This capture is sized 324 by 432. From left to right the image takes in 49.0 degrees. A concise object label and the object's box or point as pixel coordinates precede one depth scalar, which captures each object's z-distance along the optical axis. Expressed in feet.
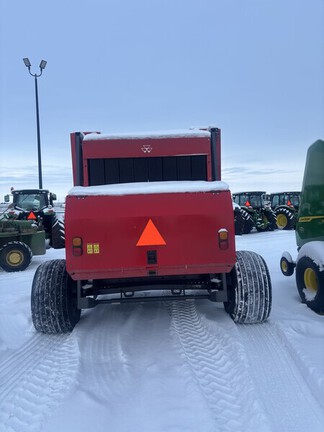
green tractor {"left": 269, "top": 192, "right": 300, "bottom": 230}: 59.16
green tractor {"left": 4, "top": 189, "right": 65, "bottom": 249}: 38.47
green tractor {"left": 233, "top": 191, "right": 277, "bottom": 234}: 54.75
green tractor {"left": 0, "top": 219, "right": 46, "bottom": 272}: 30.12
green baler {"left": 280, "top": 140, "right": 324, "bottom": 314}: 15.25
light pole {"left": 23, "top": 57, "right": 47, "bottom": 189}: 59.04
